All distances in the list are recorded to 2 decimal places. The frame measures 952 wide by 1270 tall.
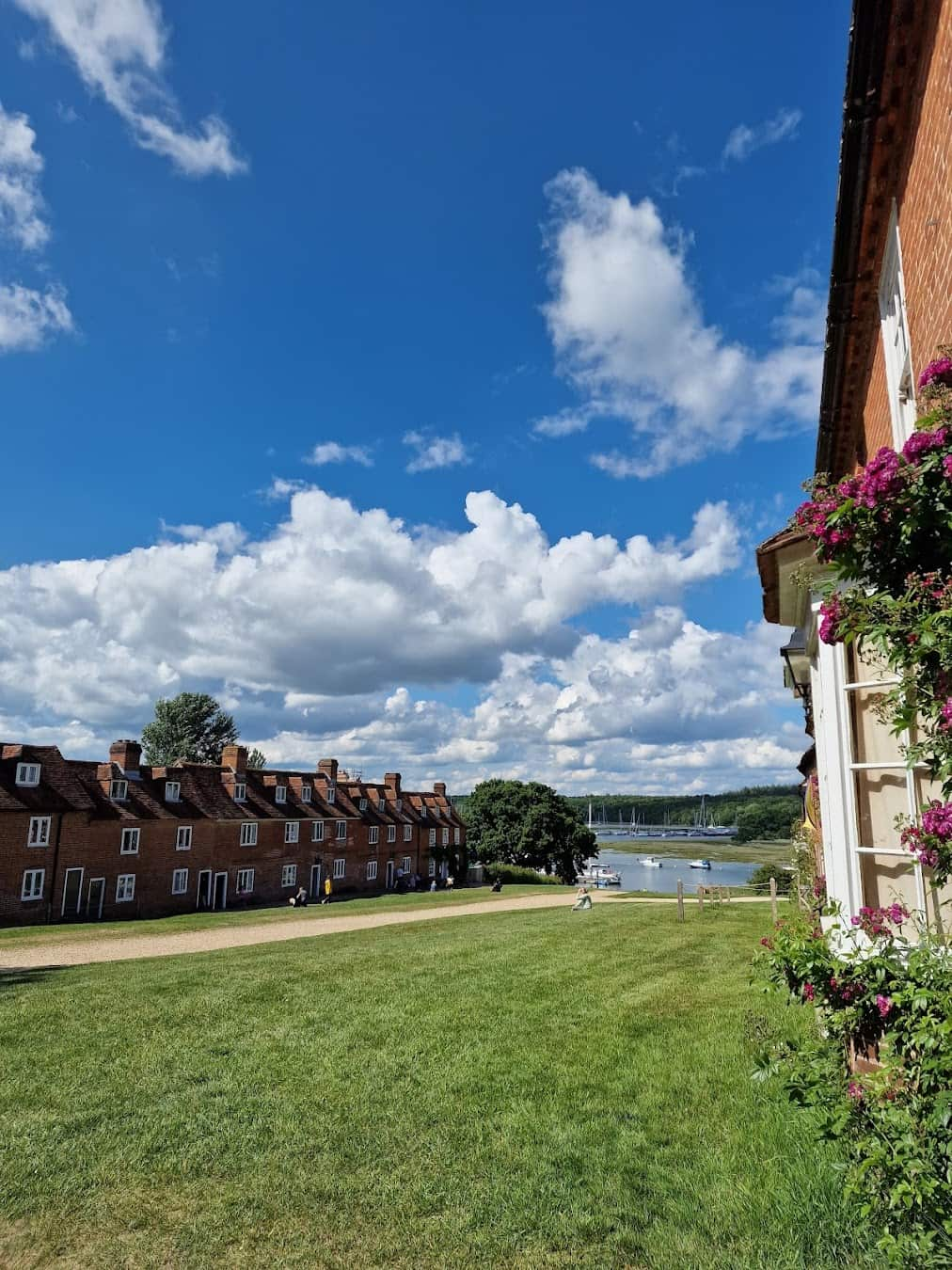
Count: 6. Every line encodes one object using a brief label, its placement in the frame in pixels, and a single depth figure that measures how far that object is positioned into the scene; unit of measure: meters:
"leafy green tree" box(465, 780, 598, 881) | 64.25
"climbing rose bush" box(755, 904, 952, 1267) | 3.08
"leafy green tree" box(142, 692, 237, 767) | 79.00
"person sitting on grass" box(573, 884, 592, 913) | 27.05
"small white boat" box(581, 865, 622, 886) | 76.81
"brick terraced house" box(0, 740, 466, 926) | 30.20
